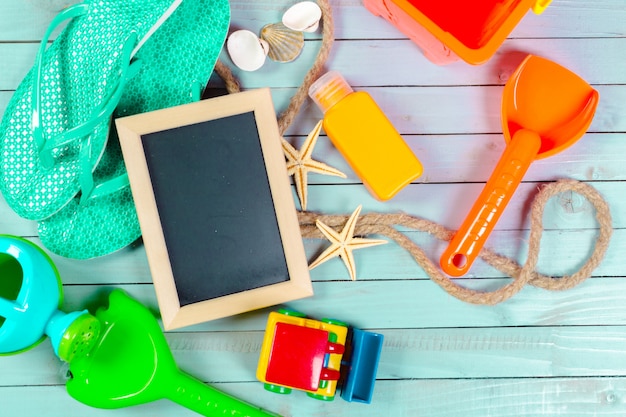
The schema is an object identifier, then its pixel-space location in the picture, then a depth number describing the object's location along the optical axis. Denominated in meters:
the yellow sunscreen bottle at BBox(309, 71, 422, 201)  0.84
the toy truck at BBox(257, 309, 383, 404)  0.80
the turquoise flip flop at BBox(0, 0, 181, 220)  0.81
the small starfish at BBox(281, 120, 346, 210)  0.87
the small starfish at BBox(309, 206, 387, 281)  0.87
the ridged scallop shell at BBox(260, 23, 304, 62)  0.88
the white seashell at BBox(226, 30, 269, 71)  0.87
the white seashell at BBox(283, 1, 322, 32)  0.87
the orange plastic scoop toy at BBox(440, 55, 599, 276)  0.84
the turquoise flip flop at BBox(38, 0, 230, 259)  0.85
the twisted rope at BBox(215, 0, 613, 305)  0.88
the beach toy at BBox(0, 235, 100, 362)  0.79
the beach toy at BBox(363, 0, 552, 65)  0.74
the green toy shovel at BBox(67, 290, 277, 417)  0.86
